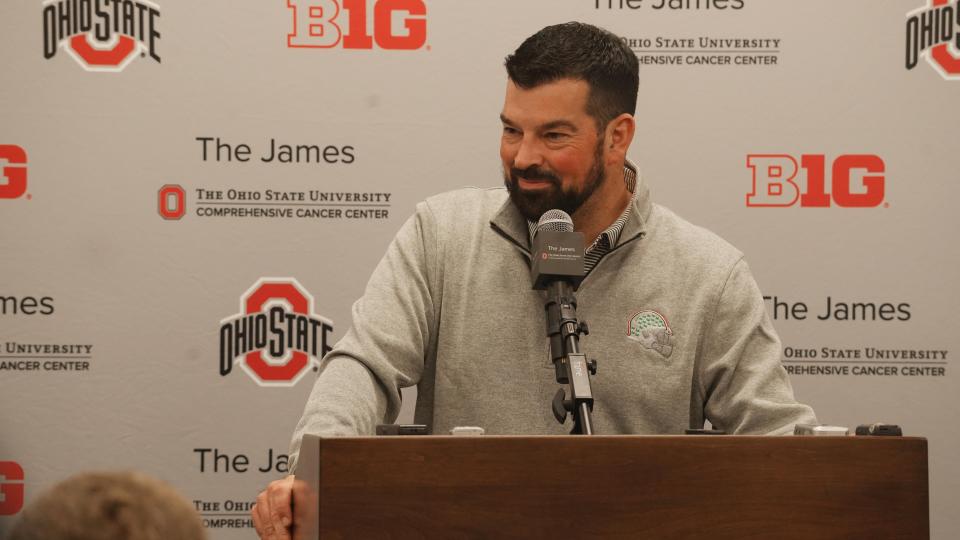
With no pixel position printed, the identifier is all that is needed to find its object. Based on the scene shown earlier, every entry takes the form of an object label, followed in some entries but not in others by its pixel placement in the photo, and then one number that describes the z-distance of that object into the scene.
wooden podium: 6.51
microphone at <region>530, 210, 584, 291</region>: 6.78
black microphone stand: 6.65
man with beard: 7.05
